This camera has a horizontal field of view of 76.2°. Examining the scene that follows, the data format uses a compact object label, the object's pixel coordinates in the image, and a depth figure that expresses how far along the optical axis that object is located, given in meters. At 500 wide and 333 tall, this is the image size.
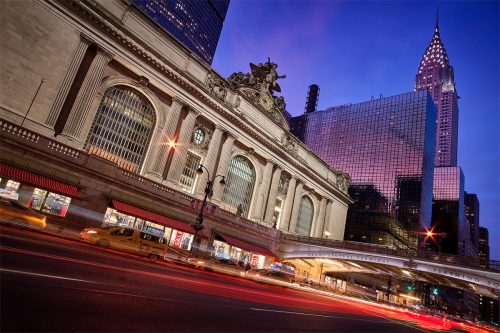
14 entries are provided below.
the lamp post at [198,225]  22.95
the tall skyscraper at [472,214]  176.75
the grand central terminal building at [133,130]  22.44
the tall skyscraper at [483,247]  192.50
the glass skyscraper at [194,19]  94.81
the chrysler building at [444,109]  179.38
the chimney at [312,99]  128.00
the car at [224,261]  23.12
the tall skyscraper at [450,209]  134.38
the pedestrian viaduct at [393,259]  27.02
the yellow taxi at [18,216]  14.66
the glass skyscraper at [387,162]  86.38
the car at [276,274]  25.17
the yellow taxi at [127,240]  16.20
